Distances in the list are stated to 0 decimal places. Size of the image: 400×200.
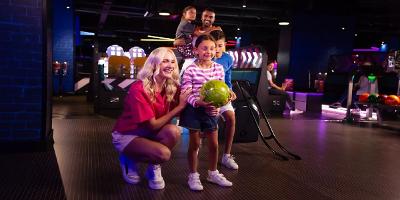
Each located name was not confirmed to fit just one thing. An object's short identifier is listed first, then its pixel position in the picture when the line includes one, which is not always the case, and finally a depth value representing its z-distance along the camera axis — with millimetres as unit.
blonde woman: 3018
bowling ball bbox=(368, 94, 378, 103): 8471
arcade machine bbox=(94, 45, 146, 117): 8539
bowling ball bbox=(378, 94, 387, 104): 8297
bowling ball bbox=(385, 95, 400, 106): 7977
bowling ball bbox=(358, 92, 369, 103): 8824
